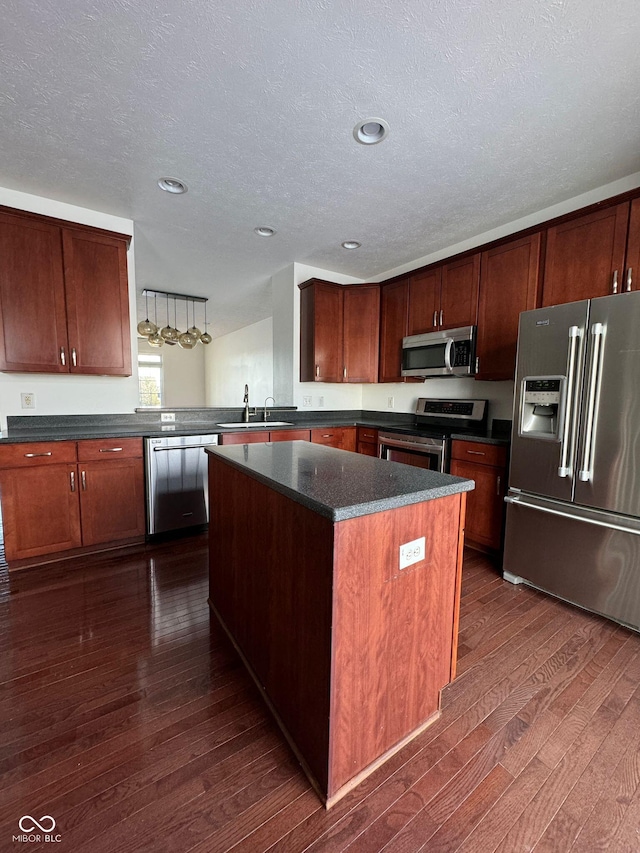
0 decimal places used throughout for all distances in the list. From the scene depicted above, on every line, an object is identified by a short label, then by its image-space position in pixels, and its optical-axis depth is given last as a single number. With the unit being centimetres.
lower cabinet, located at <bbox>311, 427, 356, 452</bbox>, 381
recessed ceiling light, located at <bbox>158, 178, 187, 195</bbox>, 243
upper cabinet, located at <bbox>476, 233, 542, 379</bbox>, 268
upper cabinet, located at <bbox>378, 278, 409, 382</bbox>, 380
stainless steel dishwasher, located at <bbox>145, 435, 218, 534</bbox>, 288
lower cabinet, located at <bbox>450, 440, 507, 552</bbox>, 265
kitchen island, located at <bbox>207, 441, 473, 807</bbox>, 103
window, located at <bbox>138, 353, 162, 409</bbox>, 905
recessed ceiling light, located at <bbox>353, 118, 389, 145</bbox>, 188
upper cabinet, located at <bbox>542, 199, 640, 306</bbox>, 220
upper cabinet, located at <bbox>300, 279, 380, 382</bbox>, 392
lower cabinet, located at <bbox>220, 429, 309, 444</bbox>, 314
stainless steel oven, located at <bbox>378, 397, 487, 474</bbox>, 306
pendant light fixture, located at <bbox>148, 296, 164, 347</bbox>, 494
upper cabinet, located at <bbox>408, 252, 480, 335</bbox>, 310
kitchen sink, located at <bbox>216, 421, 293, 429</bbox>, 339
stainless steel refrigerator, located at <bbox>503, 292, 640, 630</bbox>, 189
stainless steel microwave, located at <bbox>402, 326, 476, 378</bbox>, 312
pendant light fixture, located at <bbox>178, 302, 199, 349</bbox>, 514
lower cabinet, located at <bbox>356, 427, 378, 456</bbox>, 388
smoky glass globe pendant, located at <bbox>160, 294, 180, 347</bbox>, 515
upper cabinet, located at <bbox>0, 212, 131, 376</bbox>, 256
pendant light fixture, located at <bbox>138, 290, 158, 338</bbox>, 470
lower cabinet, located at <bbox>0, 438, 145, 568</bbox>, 242
